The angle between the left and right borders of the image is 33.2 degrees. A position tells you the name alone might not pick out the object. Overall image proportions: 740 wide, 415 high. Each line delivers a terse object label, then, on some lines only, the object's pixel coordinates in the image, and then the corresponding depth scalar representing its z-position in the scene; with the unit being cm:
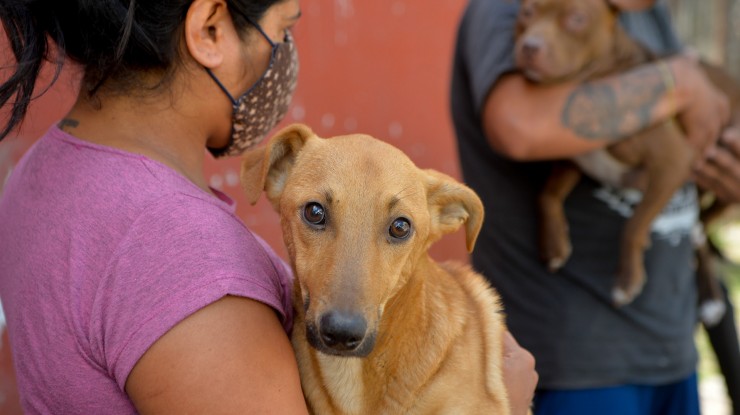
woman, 85
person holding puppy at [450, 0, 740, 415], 136
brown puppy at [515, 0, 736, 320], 139
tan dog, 96
